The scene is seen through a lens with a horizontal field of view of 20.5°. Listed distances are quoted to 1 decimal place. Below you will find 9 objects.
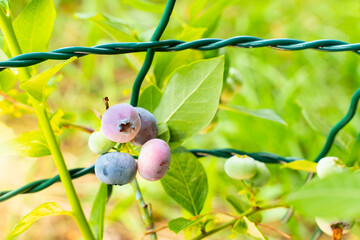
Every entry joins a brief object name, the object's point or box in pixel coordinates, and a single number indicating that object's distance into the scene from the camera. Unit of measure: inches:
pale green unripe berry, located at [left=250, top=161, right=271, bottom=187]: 16.9
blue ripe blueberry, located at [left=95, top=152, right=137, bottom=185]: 15.0
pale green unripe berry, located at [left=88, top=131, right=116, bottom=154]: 15.2
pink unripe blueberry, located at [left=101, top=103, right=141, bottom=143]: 14.7
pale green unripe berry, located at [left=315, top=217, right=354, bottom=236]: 16.2
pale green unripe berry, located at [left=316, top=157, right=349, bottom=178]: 15.9
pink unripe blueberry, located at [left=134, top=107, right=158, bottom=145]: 15.3
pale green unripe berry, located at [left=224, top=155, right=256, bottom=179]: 16.5
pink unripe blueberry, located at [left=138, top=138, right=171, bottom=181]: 14.9
